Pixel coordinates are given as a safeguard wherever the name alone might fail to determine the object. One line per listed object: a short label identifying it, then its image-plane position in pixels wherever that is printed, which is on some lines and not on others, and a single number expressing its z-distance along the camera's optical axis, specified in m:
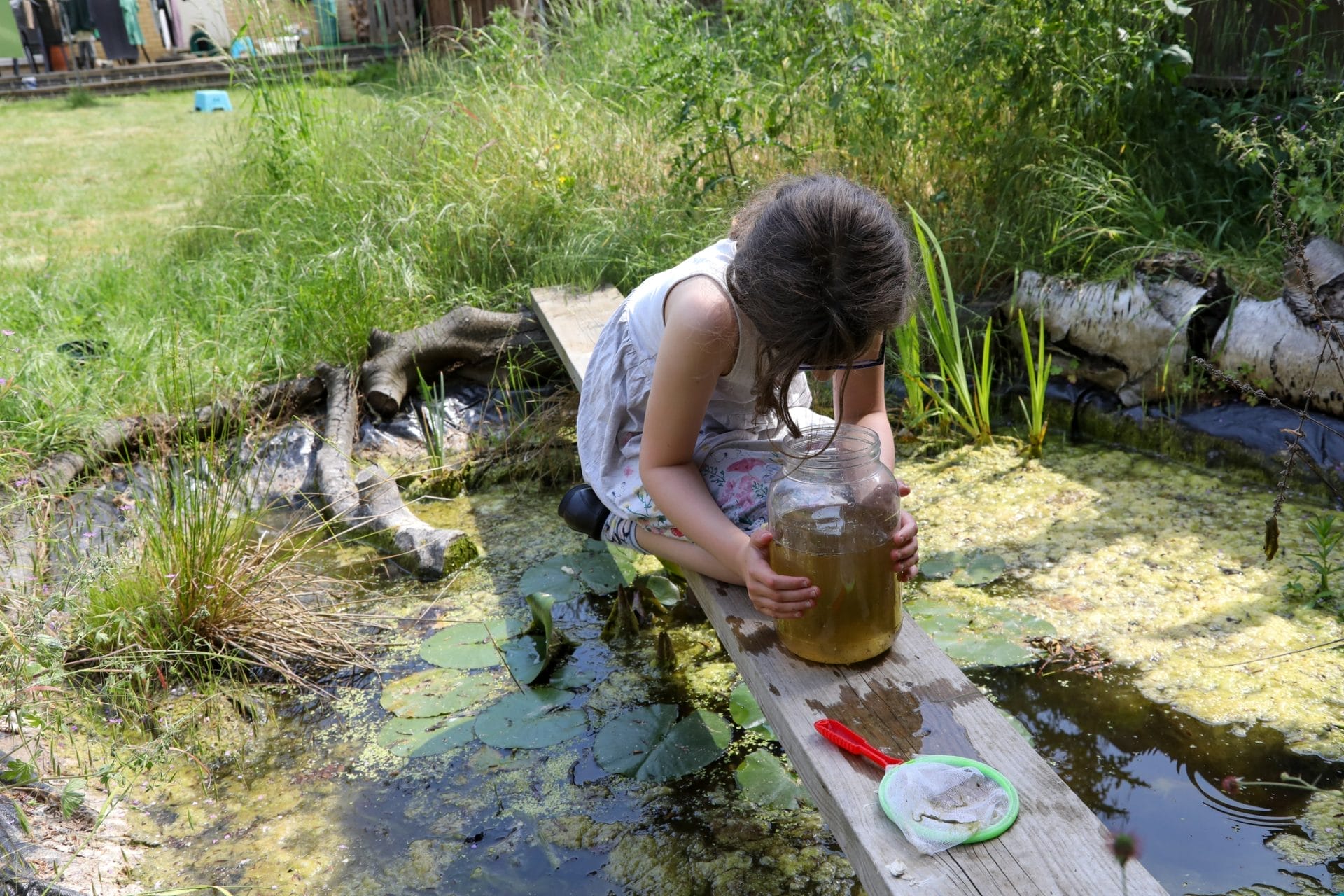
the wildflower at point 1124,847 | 0.85
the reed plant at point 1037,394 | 3.30
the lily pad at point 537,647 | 2.48
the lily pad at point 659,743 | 2.12
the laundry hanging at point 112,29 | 14.25
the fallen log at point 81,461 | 2.46
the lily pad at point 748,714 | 2.21
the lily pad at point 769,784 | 2.01
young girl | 1.57
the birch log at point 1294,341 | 3.04
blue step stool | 11.60
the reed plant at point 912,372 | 3.41
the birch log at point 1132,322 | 3.36
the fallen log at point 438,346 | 3.90
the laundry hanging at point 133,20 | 14.52
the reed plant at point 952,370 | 3.29
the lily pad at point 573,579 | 2.86
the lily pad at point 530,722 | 2.24
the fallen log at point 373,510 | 3.01
